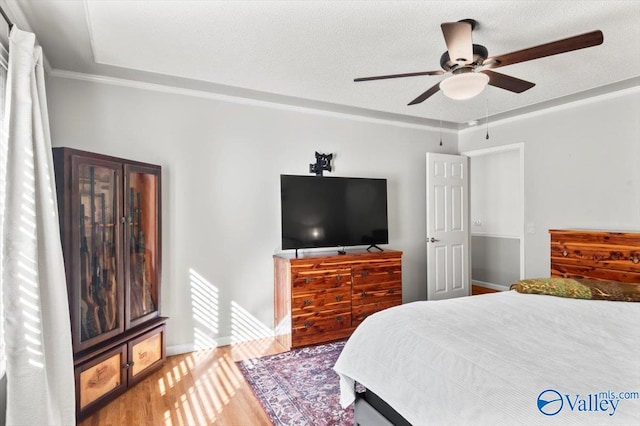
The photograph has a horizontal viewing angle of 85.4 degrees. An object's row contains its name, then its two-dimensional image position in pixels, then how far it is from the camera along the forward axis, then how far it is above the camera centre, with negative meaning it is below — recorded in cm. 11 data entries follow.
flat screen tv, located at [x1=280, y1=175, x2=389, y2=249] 358 +2
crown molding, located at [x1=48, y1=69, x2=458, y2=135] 300 +119
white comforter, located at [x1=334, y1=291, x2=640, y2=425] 117 -62
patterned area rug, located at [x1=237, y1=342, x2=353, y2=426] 224 -131
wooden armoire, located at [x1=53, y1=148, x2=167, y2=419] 224 -39
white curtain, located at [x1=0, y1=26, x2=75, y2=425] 175 -26
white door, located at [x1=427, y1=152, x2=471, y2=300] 450 -19
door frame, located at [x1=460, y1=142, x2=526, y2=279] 422 +41
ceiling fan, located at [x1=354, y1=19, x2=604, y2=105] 174 +86
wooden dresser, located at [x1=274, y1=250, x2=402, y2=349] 335 -81
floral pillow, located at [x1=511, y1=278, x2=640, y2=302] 249 -58
